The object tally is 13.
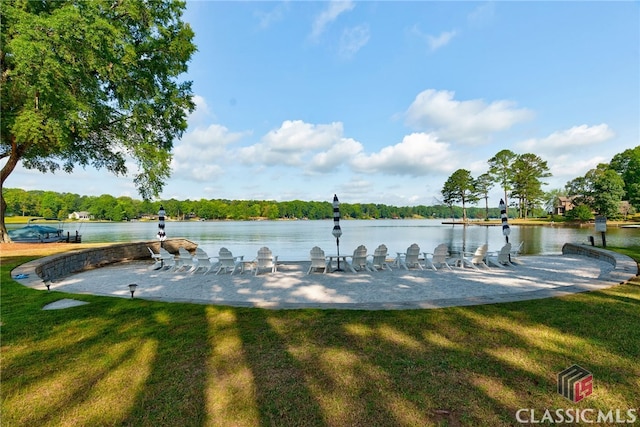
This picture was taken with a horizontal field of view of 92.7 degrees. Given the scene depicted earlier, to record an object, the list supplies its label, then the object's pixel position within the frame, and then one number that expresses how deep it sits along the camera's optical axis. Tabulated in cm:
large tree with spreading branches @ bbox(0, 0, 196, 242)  1201
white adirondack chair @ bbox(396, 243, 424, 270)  1093
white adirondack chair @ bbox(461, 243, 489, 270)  1089
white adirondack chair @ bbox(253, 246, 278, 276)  1038
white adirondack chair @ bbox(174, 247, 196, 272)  1098
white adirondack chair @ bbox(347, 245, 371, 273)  1069
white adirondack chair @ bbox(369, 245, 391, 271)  1083
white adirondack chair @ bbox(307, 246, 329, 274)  1032
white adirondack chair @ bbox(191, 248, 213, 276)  1058
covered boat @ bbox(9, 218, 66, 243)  1998
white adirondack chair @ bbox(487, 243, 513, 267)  1117
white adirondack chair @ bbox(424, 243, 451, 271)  1086
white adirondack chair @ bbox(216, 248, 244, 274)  1060
